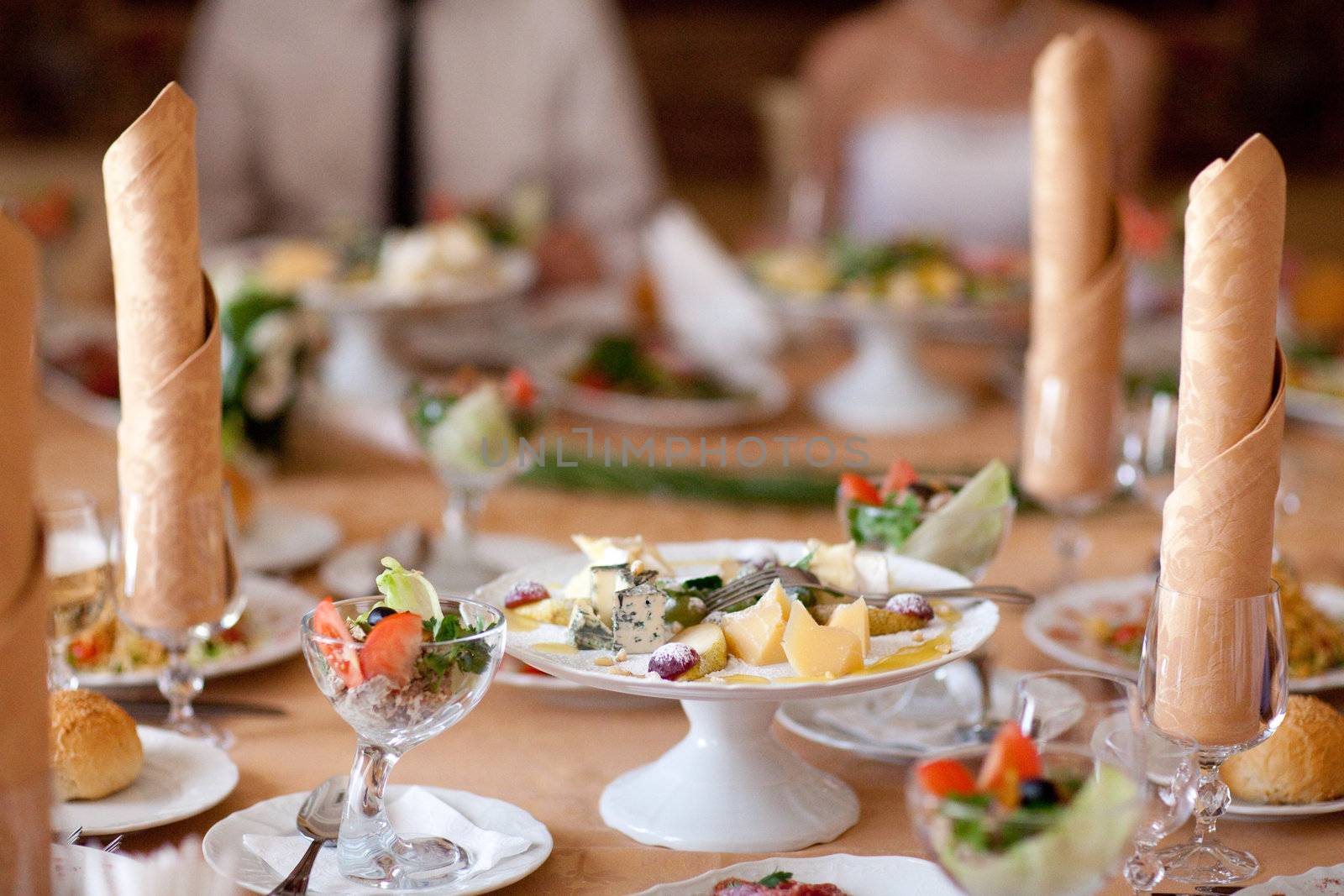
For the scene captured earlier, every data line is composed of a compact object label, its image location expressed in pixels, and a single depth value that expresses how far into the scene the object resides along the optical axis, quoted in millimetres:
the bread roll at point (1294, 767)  1703
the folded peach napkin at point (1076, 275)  2031
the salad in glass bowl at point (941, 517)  1836
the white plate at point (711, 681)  1604
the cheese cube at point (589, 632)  1665
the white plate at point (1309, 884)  1601
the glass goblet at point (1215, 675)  1622
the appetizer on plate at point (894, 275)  2771
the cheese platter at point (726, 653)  1626
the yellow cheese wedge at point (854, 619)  1655
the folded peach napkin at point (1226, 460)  1612
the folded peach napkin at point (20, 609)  1459
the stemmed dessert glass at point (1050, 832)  1437
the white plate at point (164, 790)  1650
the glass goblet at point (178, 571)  1757
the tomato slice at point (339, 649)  1563
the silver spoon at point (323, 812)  1642
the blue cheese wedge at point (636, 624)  1655
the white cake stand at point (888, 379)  2724
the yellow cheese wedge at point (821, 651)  1627
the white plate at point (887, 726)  1796
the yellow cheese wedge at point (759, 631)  1640
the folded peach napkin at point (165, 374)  1726
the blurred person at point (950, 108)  4221
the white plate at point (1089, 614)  1907
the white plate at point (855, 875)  1590
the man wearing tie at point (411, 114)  3983
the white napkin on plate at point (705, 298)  2975
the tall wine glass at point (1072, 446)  2040
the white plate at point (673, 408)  2714
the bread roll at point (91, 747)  1666
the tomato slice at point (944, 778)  1456
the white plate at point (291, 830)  1596
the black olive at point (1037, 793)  1452
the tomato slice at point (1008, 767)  1458
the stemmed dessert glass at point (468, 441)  2062
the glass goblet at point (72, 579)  1798
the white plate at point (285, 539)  2116
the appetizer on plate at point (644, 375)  2817
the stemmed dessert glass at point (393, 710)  1568
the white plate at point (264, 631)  1856
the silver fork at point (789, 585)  1693
